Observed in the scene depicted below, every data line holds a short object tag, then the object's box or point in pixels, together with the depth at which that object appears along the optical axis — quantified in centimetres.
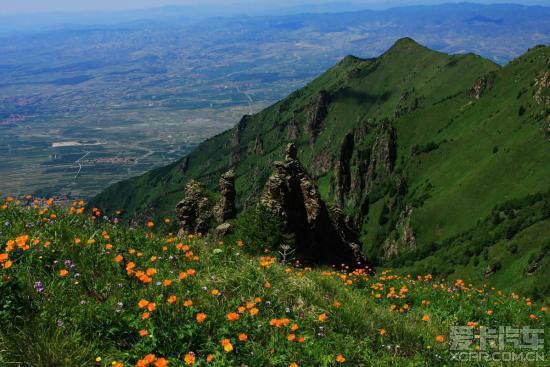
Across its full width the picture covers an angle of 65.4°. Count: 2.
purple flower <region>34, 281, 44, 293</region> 743
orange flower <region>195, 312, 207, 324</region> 712
